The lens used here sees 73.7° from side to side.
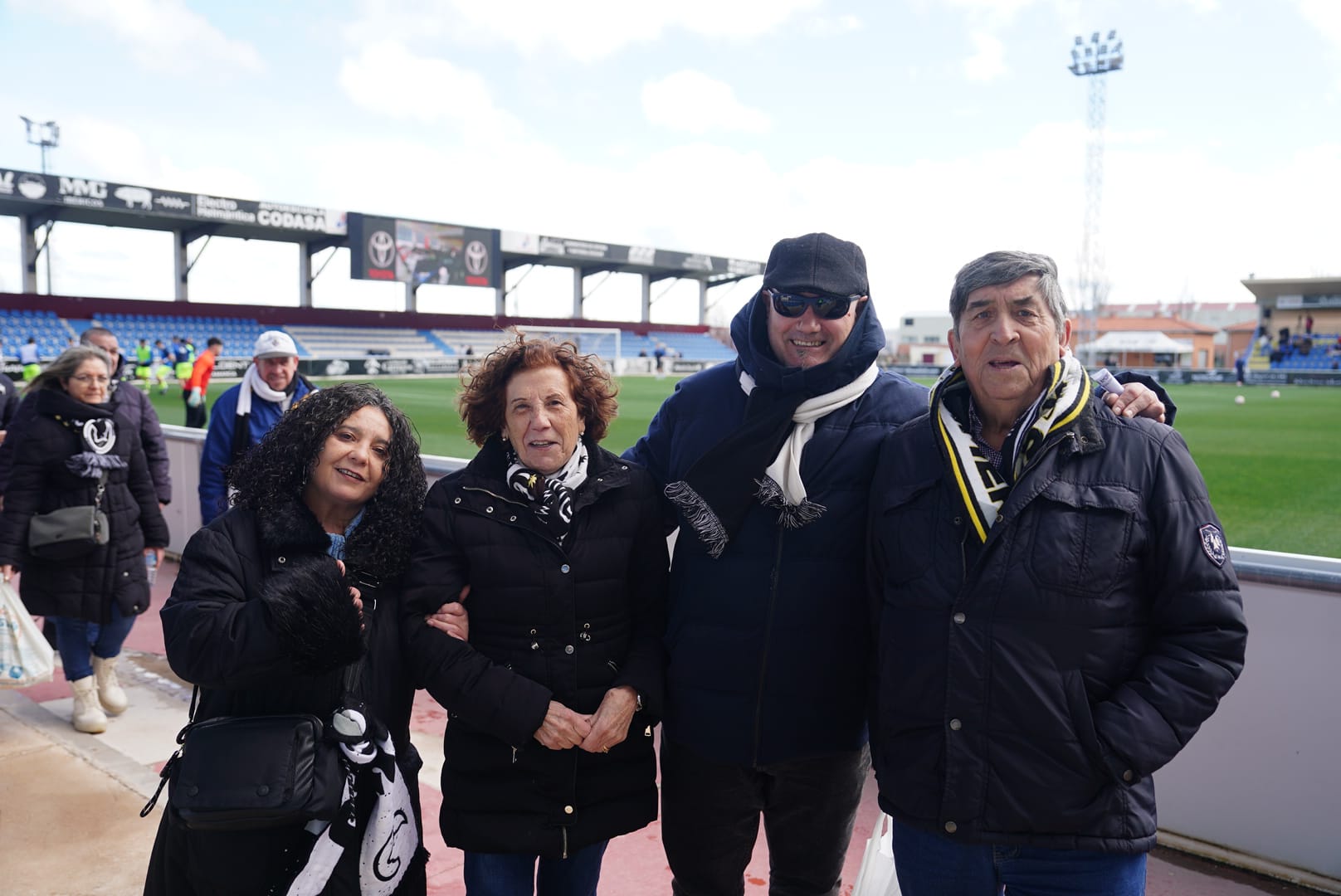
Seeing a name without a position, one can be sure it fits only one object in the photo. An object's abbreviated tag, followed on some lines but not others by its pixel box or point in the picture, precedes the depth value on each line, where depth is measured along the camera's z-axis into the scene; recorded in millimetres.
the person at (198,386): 11750
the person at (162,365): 25362
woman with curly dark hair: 1812
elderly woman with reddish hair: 2043
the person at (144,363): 25766
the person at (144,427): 4332
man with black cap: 2098
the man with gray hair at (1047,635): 1633
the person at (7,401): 5523
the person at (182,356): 26338
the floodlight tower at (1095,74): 43312
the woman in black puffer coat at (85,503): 4047
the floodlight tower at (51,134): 41566
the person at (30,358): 23312
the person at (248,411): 4387
